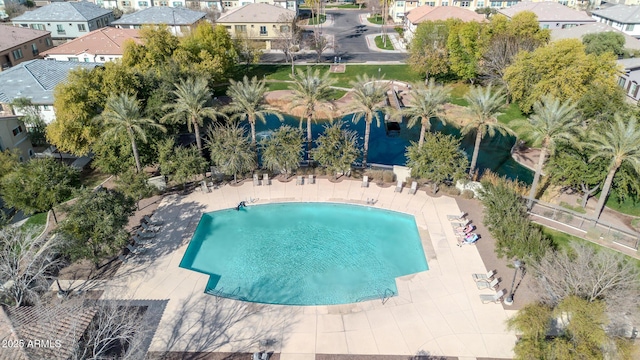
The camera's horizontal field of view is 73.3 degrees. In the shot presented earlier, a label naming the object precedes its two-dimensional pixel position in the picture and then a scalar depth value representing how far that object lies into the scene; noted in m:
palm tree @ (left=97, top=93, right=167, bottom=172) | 34.84
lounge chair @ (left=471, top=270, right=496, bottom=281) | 27.84
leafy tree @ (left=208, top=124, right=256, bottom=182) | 37.16
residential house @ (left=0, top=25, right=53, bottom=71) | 62.22
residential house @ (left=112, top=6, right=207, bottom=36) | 76.31
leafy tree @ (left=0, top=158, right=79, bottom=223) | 30.78
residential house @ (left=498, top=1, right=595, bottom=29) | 81.00
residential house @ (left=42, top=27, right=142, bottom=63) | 63.34
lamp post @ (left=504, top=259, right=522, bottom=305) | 26.08
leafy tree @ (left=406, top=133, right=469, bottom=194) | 35.28
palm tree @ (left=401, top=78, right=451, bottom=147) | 36.94
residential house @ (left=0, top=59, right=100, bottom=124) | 44.31
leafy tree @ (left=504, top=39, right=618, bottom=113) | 46.06
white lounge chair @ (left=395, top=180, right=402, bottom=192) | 38.04
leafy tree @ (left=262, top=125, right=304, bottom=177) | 37.80
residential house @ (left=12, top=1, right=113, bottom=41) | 78.69
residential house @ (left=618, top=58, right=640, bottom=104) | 51.38
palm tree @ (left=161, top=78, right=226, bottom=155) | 37.41
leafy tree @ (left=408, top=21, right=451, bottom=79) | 60.47
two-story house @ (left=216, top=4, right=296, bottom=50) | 79.25
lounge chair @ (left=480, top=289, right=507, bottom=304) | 26.18
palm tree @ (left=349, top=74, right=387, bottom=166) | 37.69
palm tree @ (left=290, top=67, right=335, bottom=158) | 38.25
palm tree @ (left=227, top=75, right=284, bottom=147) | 38.31
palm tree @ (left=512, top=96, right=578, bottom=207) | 31.97
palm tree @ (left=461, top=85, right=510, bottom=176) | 35.16
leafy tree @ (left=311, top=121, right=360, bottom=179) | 37.62
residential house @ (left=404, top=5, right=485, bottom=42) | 77.81
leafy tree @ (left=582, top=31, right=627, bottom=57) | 59.28
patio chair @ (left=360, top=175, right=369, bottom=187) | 38.72
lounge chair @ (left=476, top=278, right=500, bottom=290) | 27.20
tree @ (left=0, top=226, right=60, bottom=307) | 23.83
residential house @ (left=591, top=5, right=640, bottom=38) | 76.00
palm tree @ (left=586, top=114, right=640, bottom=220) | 29.34
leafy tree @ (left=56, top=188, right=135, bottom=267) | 26.97
